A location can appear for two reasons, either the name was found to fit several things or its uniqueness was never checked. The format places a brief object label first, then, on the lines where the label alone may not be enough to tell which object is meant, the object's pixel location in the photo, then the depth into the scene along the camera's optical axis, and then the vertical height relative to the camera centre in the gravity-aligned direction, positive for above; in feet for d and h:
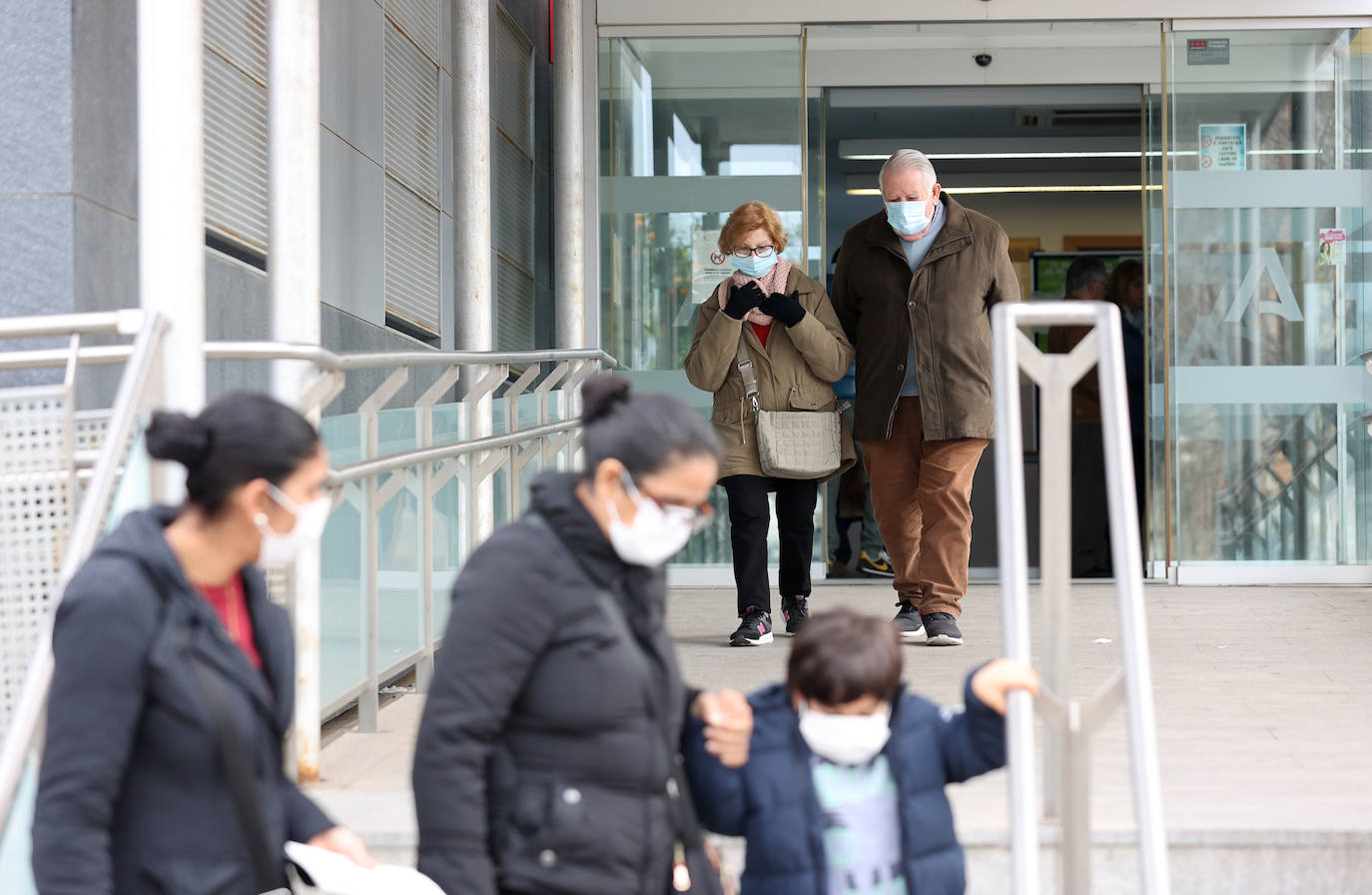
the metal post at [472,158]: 44.96 +4.10
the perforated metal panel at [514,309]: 56.24 +2.63
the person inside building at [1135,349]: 60.44 +1.82
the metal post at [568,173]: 54.65 +4.76
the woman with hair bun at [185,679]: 13.10 -0.89
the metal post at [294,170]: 27.53 +2.45
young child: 16.58 -1.71
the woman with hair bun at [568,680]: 14.40 -0.99
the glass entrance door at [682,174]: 58.49 +4.98
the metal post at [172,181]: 21.36 +1.85
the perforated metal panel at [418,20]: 45.80 +6.30
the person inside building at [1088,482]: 65.87 -0.68
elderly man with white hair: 39.34 +1.14
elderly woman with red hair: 39.68 +1.05
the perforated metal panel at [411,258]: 45.03 +2.86
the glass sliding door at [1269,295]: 57.11 +2.63
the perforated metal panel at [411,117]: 45.11 +4.89
